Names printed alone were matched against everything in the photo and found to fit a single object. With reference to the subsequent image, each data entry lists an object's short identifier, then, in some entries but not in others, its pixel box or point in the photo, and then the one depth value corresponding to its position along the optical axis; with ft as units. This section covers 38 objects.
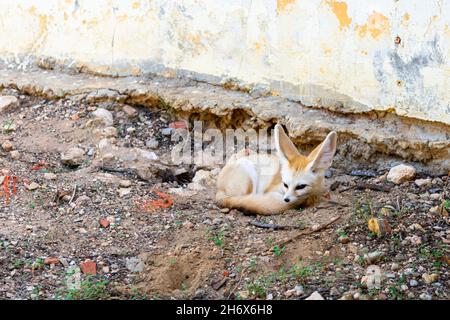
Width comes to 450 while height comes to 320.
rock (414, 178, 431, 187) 18.03
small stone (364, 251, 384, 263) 14.67
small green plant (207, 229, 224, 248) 16.04
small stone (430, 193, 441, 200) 17.34
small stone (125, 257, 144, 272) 15.30
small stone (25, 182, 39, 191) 18.33
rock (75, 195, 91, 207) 17.76
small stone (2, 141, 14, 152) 20.38
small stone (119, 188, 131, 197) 18.34
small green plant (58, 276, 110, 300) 14.01
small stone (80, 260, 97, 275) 15.05
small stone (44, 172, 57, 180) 18.90
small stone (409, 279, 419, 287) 13.88
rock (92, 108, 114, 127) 21.33
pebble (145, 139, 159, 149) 20.83
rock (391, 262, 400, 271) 14.43
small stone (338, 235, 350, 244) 15.63
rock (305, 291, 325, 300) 13.55
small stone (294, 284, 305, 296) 13.91
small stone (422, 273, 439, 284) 13.97
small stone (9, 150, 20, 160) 20.02
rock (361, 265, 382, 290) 13.88
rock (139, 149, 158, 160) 20.24
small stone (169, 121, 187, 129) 21.43
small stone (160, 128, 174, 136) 21.29
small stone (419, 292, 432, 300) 13.52
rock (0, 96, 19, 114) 22.33
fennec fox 18.25
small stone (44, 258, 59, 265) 15.31
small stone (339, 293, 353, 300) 13.58
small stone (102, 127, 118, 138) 20.82
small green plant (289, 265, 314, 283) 14.29
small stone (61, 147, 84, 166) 19.98
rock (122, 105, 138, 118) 21.61
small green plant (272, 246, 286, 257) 15.49
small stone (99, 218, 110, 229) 16.92
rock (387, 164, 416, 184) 18.31
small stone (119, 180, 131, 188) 18.72
